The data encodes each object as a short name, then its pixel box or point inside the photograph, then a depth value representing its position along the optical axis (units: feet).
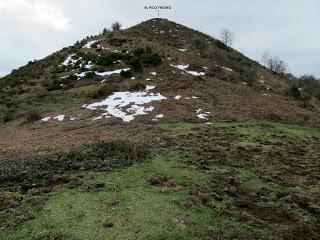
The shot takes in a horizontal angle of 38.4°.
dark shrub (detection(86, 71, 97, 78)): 149.67
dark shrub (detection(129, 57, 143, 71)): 149.38
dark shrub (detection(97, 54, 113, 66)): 161.68
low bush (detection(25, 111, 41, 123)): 111.45
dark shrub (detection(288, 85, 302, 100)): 156.87
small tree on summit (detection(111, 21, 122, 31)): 264.42
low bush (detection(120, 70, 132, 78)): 141.69
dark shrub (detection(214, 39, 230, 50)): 233.25
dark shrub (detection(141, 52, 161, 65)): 154.71
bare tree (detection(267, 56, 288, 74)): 296.05
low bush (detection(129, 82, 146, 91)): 126.97
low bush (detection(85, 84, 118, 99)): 124.96
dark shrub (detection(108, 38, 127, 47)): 193.85
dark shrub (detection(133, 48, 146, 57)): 167.24
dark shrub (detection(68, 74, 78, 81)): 152.25
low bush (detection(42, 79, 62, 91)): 144.25
